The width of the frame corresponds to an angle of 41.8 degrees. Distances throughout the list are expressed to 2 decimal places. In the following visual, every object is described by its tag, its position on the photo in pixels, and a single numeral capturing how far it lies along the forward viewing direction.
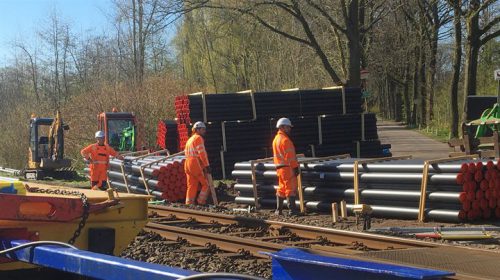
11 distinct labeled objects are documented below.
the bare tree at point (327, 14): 23.83
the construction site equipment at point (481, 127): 15.62
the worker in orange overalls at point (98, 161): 15.93
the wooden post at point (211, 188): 14.82
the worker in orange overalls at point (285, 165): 12.99
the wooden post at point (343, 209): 12.27
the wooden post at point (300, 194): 13.73
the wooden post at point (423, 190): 11.42
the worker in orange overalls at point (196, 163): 14.59
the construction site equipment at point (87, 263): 3.05
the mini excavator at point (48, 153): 26.67
